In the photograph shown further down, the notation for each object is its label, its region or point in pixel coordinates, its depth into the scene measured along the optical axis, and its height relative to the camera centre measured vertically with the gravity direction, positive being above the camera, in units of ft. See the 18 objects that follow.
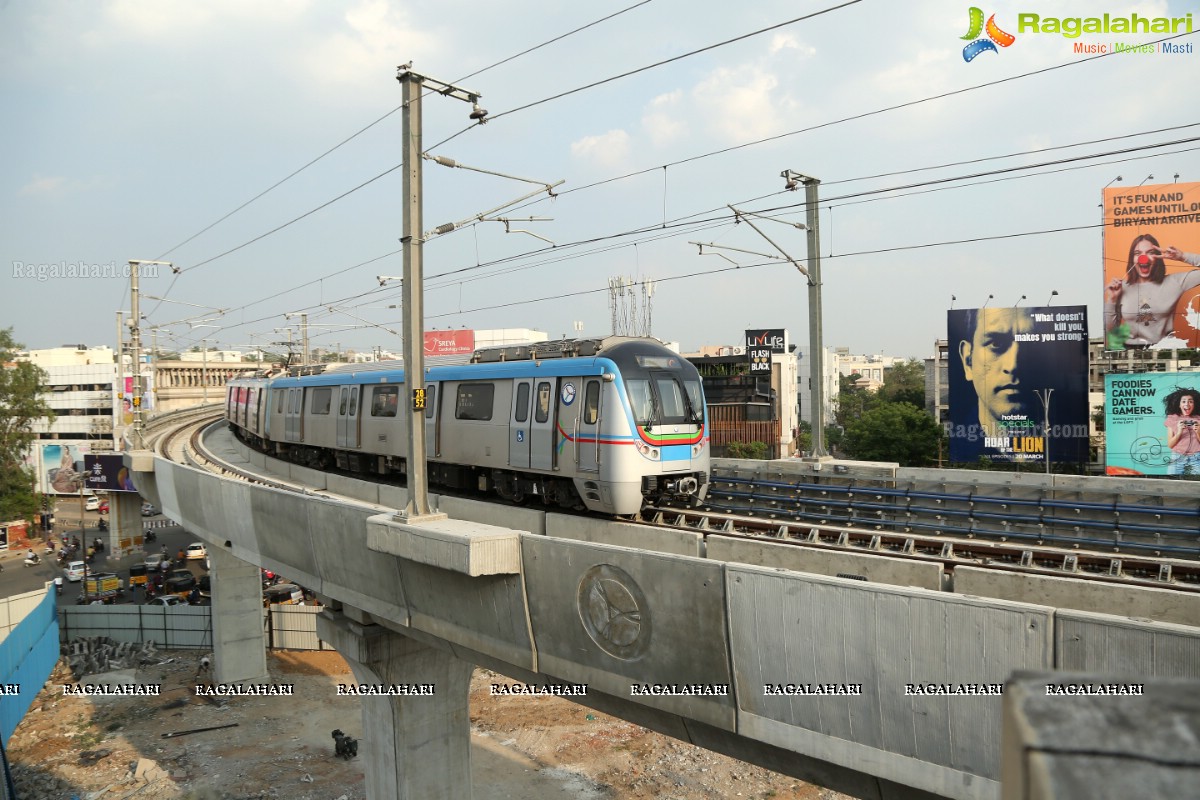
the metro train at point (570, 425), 41.78 -0.97
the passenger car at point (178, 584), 135.54 -30.35
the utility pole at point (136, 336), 90.07 +9.11
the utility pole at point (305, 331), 131.26 +13.74
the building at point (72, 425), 234.79 -3.79
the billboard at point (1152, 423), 116.78 -3.10
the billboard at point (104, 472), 159.12 -12.42
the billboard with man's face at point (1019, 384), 128.57 +3.53
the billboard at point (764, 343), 207.62 +17.95
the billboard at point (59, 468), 233.96 -16.78
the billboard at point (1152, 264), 114.83 +20.87
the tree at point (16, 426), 189.16 -3.12
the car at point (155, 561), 149.02 -29.48
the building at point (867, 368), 428.56 +22.87
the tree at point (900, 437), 177.27 -7.28
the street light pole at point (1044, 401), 128.36 +0.54
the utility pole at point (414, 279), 34.91 +6.02
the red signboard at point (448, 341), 228.22 +20.36
